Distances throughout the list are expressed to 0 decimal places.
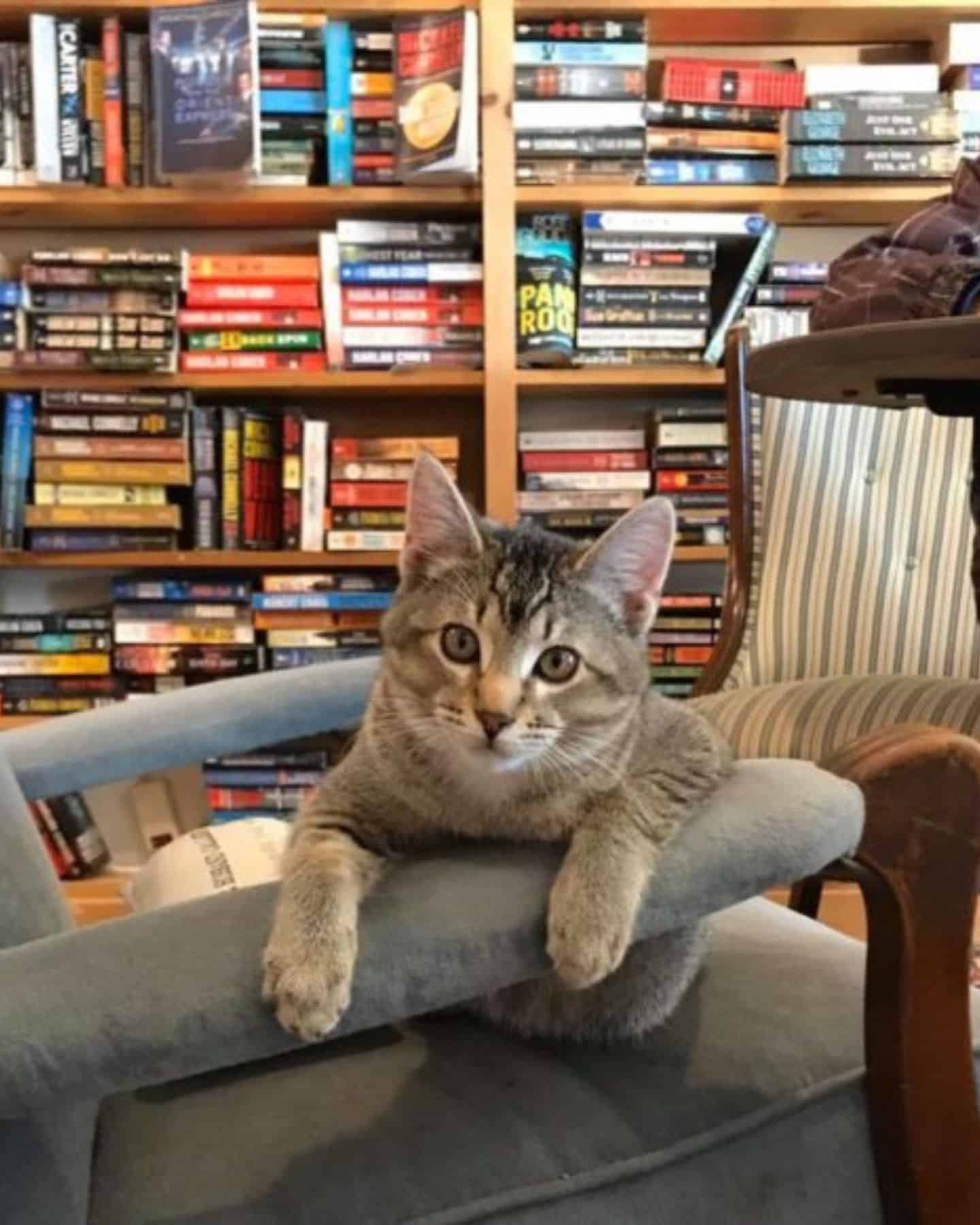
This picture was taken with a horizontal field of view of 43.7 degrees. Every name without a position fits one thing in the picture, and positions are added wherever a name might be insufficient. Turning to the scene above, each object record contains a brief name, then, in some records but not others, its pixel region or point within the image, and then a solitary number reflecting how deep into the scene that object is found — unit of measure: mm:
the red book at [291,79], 2131
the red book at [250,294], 2193
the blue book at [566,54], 2113
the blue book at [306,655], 2264
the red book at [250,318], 2195
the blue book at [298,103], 2139
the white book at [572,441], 2242
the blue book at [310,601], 2246
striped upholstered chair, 1617
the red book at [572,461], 2238
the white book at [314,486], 2244
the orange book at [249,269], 2195
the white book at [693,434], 2230
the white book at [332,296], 2193
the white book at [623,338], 2199
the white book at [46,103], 2098
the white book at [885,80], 2131
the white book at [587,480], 2236
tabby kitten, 753
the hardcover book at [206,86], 2055
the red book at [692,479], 2238
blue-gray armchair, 538
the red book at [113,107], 2104
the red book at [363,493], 2244
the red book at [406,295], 2197
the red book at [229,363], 2203
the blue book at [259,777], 2254
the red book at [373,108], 2139
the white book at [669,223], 2172
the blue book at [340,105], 2119
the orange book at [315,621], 2258
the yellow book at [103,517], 2197
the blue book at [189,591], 2256
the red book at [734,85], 2150
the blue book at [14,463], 2197
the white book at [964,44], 2123
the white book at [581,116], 2111
